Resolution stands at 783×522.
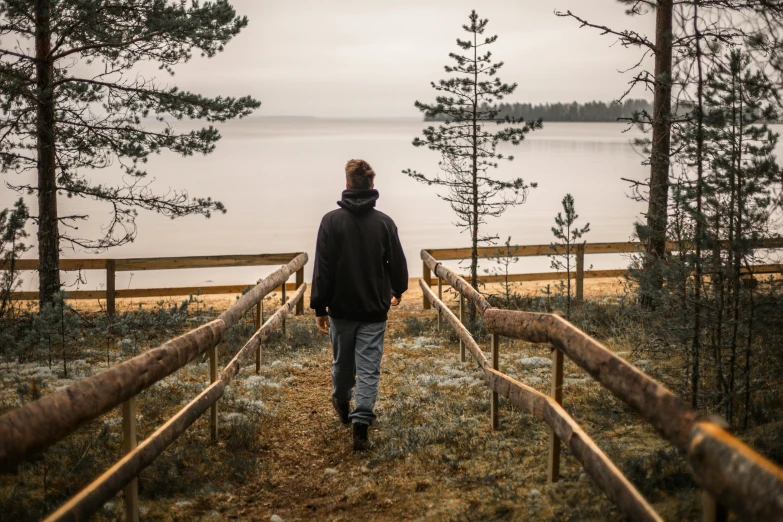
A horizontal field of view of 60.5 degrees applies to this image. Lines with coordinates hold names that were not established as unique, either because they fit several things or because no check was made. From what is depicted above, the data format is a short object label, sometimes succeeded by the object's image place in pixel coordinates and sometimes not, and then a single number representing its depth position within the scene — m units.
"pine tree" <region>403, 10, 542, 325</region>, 12.00
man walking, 5.50
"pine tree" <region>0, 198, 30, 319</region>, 8.60
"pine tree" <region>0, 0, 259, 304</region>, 11.32
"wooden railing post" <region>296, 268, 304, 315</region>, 13.20
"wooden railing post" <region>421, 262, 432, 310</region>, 13.33
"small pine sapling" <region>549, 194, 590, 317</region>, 9.92
